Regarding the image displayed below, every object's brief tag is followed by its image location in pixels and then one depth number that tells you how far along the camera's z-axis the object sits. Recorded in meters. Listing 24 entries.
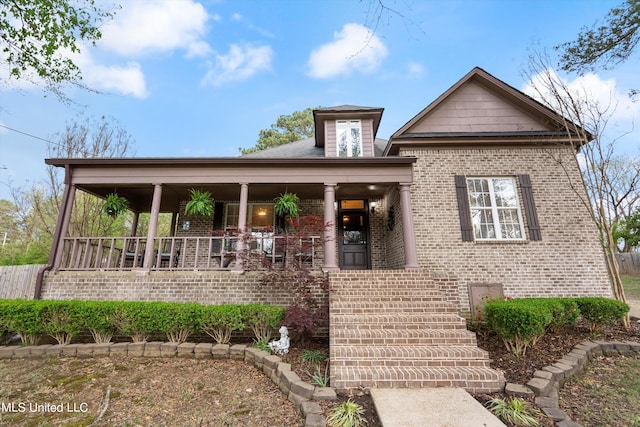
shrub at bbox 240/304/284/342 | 4.71
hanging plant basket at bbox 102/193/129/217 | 7.25
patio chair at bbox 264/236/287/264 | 5.23
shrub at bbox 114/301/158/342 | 4.77
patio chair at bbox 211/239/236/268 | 6.61
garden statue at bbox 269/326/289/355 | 4.34
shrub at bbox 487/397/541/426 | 2.53
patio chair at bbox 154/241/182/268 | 8.29
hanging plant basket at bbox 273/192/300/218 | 6.92
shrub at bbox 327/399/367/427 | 2.49
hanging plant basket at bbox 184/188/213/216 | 6.85
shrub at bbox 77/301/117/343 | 4.80
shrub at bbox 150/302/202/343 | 4.76
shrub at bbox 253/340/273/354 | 4.38
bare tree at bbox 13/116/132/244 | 12.49
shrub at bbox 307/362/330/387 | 3.24
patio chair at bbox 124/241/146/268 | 6.48
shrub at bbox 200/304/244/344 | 4.71
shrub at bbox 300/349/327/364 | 4.05
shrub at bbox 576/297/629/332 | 5.01
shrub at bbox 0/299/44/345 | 4.77
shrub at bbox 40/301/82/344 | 4.77
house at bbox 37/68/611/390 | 5.96
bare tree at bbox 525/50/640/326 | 6.14
